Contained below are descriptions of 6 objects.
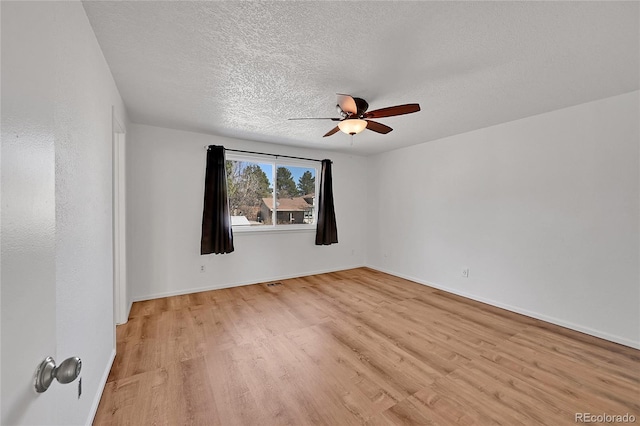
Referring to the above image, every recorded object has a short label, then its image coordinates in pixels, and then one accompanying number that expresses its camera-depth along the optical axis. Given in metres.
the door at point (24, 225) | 0.45
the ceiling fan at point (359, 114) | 2.09
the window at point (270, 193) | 4.09
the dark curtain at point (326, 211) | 4.69
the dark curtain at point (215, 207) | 3.67
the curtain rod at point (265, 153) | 3.91
